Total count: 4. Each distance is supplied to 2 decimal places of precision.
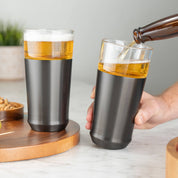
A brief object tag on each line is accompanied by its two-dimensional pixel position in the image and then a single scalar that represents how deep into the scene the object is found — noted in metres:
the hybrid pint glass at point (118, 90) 0.59
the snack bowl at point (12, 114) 0.77
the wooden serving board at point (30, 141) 0.60
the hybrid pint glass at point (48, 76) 0.64
